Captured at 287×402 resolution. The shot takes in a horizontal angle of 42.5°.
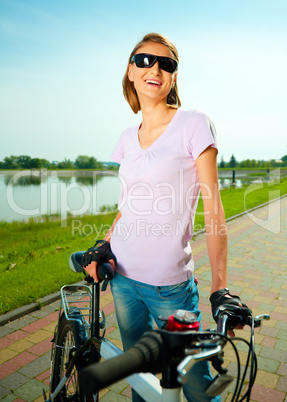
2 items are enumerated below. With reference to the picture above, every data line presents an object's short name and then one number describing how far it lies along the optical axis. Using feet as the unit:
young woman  5.15
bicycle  2.54
